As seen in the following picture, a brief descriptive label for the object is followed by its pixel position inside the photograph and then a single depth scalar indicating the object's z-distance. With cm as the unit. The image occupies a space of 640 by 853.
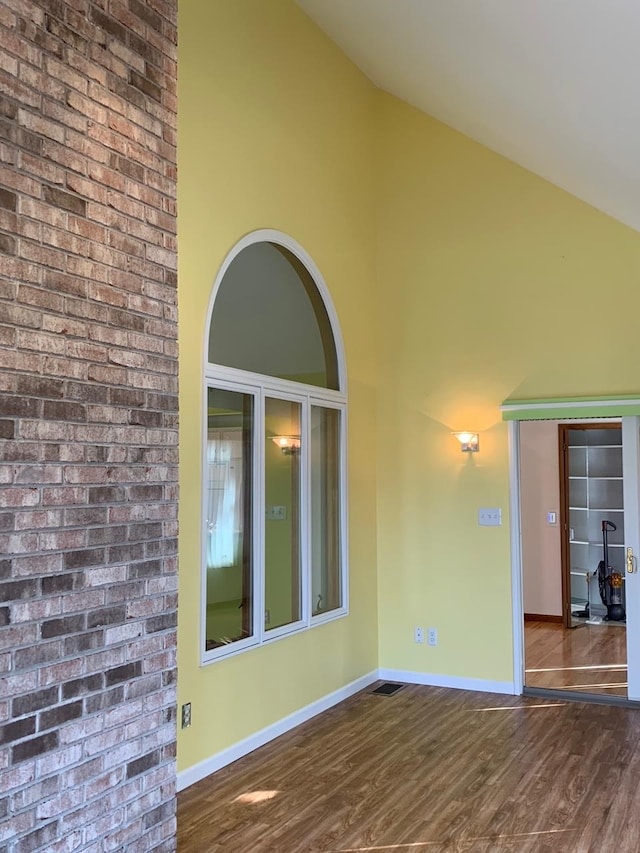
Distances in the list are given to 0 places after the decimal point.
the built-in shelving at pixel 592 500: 804
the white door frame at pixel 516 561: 559
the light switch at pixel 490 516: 572
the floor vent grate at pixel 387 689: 569
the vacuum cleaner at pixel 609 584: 788
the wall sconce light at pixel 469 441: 581
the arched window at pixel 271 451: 432
